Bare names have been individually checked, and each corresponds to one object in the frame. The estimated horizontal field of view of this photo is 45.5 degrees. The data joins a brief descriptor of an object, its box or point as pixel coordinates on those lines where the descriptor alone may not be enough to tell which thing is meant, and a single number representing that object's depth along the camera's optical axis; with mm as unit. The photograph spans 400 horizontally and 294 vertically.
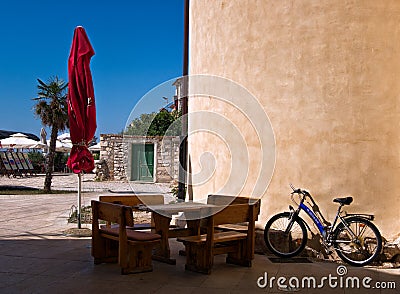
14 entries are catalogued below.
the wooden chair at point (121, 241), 5238
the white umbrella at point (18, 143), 27141
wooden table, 5672
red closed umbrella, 7934
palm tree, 17422
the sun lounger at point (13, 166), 26109
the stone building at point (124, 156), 23828
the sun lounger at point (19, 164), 26797
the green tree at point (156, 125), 24797
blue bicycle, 6020
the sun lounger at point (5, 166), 25797
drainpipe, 9328
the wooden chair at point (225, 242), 5484
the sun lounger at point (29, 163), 27764
